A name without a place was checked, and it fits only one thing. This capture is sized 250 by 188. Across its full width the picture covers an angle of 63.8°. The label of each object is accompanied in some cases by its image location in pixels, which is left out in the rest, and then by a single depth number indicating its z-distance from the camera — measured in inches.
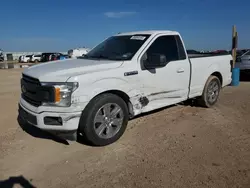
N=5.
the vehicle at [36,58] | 1312.3
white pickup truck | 115.2
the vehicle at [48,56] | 1057.8
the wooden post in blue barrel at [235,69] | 317.8
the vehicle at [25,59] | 1326.0
